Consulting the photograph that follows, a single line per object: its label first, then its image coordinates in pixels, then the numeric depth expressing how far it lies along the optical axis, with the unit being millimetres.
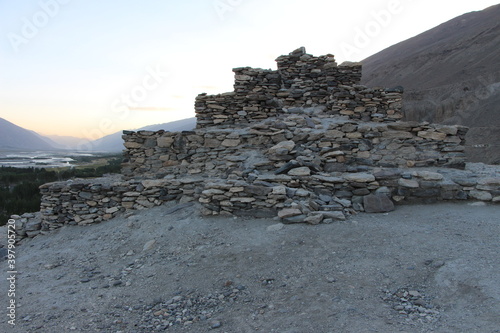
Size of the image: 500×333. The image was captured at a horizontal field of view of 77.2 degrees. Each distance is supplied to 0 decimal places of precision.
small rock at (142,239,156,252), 6520
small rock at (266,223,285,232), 6107
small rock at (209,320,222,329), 3934
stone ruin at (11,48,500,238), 6961
